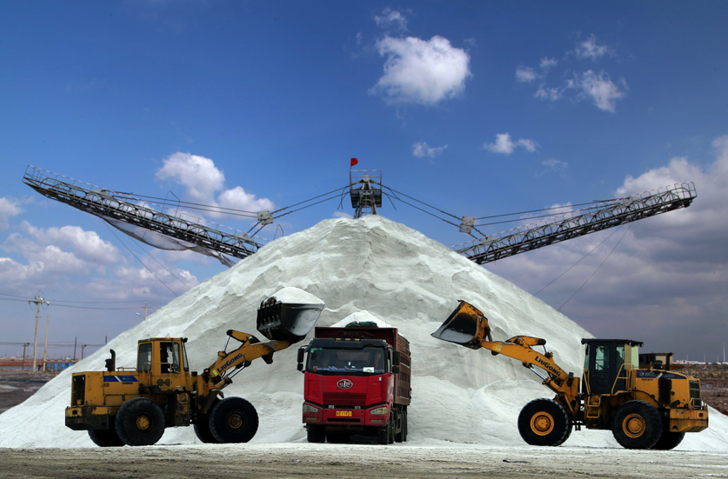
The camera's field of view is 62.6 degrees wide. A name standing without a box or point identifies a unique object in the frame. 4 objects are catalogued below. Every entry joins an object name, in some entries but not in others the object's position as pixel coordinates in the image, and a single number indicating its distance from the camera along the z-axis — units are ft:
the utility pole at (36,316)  260.74
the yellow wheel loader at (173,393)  44.21
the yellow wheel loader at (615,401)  46.25
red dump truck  45.16
